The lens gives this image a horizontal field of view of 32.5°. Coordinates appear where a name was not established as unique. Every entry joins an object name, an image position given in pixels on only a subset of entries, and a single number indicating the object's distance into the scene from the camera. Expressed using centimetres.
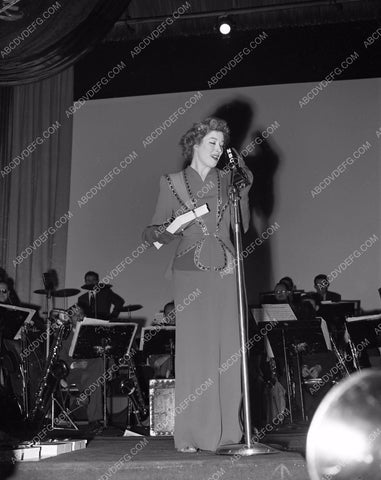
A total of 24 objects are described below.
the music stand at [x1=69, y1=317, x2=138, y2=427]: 633
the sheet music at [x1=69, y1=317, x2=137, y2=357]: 625
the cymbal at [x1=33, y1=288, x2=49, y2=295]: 822
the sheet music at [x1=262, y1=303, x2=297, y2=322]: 601
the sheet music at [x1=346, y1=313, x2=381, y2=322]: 574
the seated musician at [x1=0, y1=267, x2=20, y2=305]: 783
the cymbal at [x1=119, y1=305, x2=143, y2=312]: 866
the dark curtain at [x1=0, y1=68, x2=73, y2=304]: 904
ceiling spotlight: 874
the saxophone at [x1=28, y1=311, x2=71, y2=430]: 614
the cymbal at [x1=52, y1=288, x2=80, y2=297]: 829
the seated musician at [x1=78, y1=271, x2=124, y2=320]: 853
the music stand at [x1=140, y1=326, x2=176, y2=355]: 686
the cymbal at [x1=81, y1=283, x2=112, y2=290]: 852
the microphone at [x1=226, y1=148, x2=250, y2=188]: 284
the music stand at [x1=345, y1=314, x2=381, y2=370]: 586
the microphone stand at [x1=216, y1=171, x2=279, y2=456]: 267
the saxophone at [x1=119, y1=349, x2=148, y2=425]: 673
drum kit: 607
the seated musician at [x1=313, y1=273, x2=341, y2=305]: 827
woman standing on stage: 308
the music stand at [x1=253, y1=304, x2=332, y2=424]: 604
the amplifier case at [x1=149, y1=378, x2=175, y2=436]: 550
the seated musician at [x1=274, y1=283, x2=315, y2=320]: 688
